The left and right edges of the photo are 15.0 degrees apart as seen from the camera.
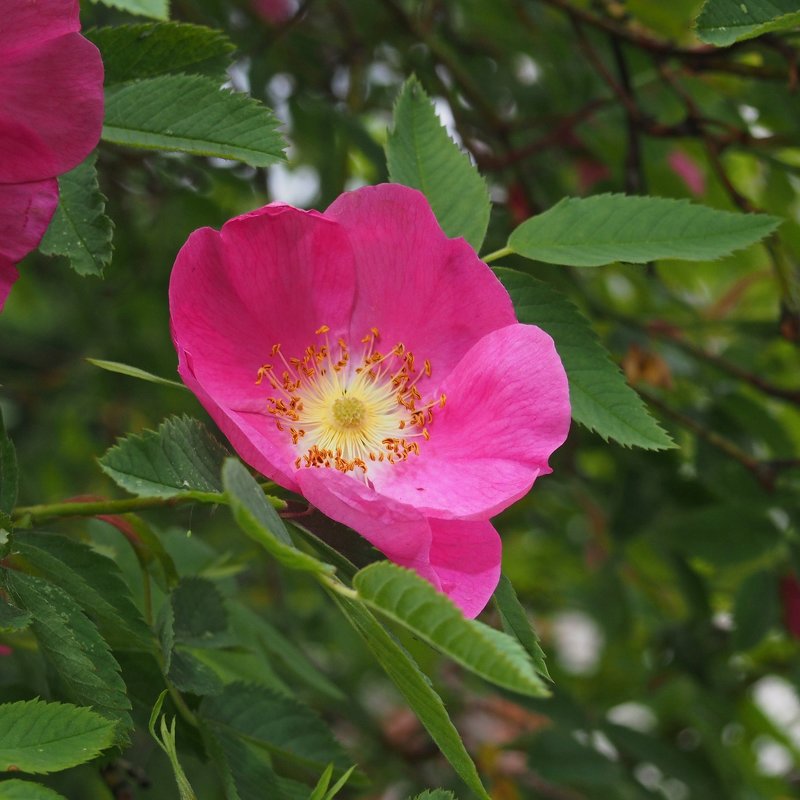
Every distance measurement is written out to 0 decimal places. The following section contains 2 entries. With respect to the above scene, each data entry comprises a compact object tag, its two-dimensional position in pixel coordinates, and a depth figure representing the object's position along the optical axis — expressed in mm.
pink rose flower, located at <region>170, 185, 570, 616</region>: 374
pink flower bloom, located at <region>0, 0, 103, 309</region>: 371
